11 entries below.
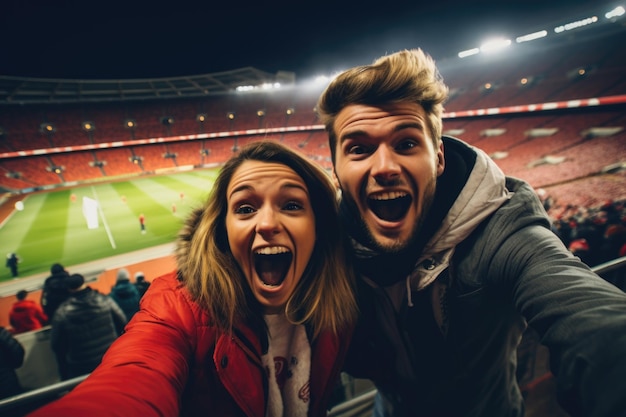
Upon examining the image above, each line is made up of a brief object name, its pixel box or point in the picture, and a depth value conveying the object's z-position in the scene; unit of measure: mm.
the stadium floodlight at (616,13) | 21234
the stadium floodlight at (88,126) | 30672
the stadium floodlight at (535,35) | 24453
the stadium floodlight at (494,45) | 25750
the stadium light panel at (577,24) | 23109
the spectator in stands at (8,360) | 3156
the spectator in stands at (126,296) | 4508
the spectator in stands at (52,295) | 3855
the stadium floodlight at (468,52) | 28353
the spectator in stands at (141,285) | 5350
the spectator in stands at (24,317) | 4453
